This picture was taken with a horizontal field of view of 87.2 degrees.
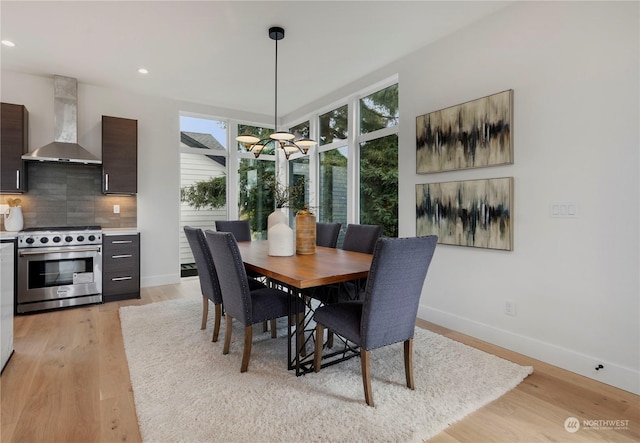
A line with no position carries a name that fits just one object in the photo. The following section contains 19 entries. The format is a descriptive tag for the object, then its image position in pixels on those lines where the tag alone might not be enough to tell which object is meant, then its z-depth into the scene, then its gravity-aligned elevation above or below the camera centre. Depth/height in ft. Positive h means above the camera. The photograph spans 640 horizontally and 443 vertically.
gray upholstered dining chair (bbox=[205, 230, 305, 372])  7.15 -1.90
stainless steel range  11.94 -1.90
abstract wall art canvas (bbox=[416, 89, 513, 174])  8.95 +2.38
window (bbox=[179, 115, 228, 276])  17.40 +2.21
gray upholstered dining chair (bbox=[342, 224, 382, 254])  10.07 -0.66
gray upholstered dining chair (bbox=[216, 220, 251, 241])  12.91 -0.45
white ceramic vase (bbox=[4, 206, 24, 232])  12.75 -0.14
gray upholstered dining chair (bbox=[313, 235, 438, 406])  5.93 -1.63
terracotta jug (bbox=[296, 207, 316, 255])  9.14 -0.43
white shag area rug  5.60 -3.52
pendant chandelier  9.42 +2.28
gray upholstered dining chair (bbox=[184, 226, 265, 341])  8.91 -1.42
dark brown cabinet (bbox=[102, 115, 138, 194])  14.24 +2.63
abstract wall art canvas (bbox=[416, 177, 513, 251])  9.01 +0.13
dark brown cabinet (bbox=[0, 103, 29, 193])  12.44 +2.59
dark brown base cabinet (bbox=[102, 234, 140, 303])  13.47 -2.06
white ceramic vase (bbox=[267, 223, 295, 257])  8.73 -0.64
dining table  6.44 -1.11
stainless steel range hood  13.40 +3.81
